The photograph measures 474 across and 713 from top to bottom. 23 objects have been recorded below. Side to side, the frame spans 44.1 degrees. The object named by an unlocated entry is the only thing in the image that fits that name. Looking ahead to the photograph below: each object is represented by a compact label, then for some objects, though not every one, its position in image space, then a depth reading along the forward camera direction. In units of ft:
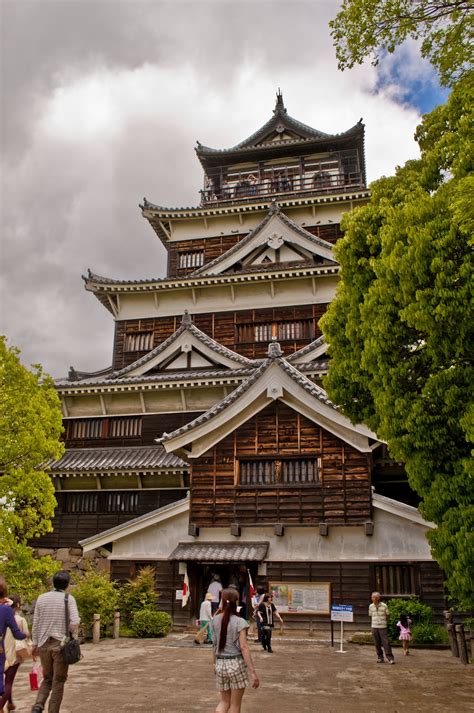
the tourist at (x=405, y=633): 45.65
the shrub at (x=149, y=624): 54.49
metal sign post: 45.32
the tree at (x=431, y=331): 28.58
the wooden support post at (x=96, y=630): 50.80
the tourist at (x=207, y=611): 46.84
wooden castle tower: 55.93
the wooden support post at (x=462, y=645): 40.10
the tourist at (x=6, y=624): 20.08
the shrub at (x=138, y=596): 56.65
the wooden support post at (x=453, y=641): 44.11
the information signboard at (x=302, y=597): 55.21
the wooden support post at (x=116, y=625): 53.81
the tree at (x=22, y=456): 45.14
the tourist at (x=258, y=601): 47.06
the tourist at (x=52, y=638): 21.90
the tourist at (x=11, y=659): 22.56
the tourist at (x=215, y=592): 50.23
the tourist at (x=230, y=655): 20.03
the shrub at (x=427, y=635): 49.06
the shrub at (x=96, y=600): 53.42
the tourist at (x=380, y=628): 40.22
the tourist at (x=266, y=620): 45.24
